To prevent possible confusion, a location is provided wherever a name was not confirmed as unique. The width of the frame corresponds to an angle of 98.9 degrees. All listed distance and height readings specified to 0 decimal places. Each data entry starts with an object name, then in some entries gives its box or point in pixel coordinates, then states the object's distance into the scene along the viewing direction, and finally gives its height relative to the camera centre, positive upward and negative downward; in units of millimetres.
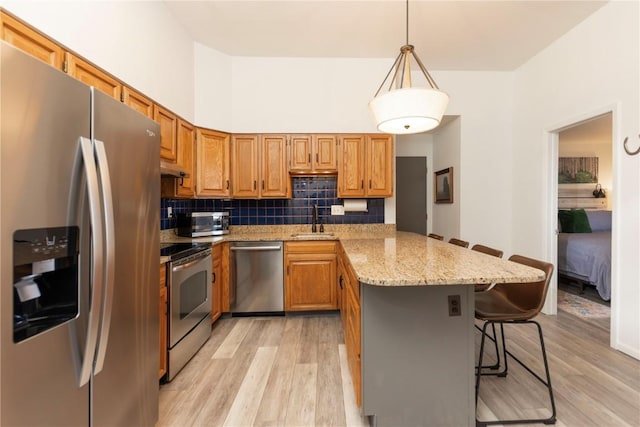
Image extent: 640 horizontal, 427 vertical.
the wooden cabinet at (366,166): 3326 +539
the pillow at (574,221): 4582 -195
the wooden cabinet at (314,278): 3037 -752
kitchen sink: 3064 -290
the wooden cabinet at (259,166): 3295 +538
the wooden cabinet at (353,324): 1508 -736
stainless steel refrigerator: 726 -129
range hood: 2101 +330
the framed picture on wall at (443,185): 4020 +384
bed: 3352 -586
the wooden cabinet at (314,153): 3320 +699
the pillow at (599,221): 4840 -201
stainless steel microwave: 2969 -146
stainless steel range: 1930 -714
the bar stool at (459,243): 2400 -298
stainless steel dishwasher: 3000 -744
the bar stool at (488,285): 1950 -591
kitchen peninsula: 1394 -726
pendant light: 1515 +594
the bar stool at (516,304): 1552 -620
